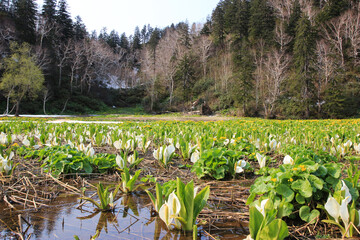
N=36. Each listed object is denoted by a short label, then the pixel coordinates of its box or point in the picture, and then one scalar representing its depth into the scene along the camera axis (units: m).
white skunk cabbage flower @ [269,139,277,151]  3.72
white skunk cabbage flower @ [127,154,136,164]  2.74
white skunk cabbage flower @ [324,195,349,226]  1.22
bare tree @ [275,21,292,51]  34.50
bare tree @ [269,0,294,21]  42.64
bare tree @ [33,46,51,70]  33.57
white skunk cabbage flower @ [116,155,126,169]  2.42
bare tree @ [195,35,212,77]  44.22
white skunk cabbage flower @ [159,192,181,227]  1.32
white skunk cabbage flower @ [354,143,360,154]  3.45
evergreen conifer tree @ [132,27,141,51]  69.75
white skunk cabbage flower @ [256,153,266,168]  2.49
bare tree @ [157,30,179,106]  41.47
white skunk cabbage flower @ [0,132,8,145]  3.97
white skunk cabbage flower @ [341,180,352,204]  1.32
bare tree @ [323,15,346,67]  29.58
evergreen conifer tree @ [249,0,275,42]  40.75
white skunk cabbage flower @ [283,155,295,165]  2.16
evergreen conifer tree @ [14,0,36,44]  35.67
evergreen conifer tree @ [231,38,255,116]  28.56
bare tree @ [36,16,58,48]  38.22
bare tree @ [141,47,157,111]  40.03
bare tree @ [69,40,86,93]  40.38
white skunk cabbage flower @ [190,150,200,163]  2.67
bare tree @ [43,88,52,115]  29.46
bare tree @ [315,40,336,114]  26.72
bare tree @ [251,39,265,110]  30.68
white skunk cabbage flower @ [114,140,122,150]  3.49
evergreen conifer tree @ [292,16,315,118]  25.53
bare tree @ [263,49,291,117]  27.02
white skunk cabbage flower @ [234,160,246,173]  2.38
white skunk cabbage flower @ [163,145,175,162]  2.90
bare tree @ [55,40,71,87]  37.33
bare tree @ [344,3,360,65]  29.09
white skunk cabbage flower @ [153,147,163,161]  2.93
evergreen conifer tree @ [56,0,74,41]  44.34
